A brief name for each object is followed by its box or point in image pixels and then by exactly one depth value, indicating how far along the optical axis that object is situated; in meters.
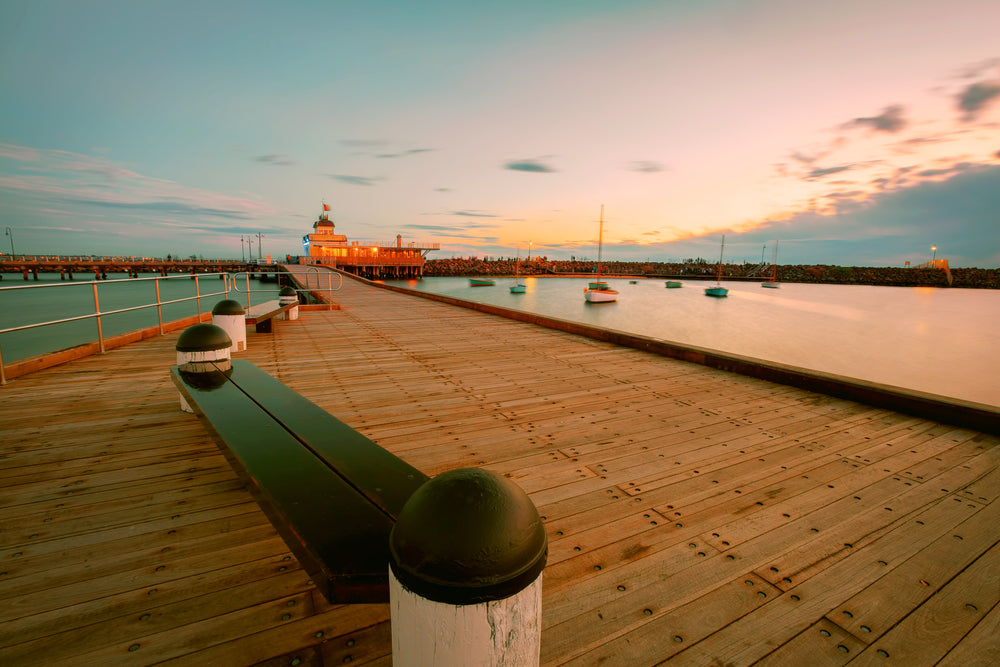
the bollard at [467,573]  0.96
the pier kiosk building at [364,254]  69.50
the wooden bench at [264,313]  7.16
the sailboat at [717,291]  68.24
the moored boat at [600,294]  51.88
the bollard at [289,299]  9.83
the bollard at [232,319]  6.17
